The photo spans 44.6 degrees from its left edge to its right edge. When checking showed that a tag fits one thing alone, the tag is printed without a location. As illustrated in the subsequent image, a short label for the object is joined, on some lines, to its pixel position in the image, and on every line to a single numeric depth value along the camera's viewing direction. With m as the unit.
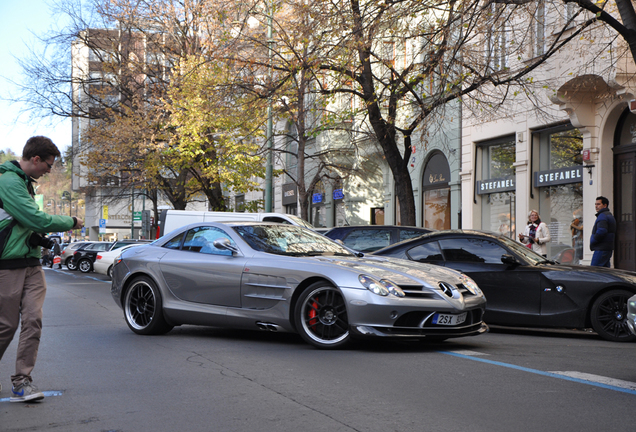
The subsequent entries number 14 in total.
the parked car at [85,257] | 38.78
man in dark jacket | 14.05
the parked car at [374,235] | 13.77
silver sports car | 7.59
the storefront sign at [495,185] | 23.08
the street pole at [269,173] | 27.47
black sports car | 9.52
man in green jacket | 5.32
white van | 21.27
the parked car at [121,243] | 32.55
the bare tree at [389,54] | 13.91
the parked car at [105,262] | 30.11
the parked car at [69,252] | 41.12
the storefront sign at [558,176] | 20.30
